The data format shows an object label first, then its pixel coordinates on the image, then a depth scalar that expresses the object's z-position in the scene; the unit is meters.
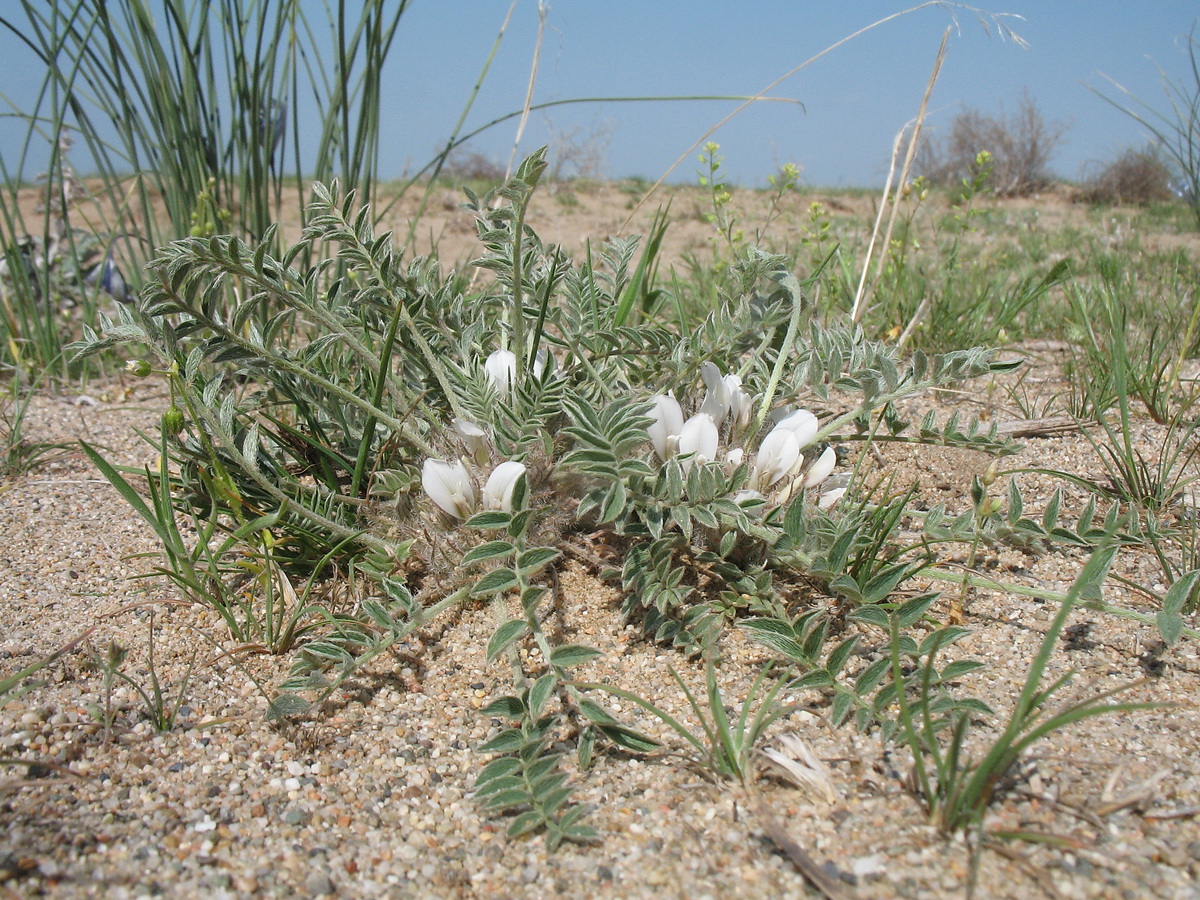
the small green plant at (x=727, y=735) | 0.23
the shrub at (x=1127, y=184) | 6.60
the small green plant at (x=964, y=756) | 0.21
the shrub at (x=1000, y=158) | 7.00
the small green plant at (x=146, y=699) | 0.25
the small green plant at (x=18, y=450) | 0.38
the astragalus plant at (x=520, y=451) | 0.26
